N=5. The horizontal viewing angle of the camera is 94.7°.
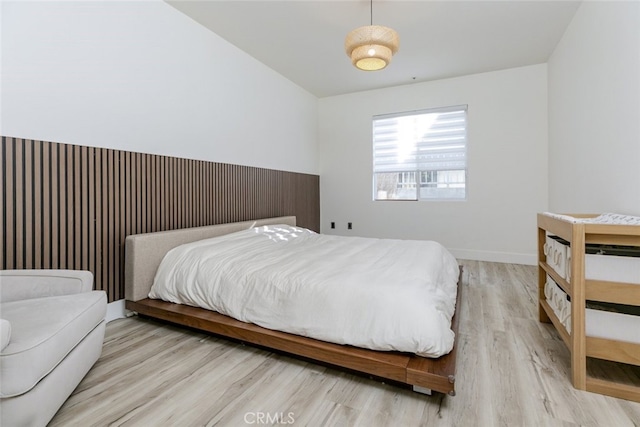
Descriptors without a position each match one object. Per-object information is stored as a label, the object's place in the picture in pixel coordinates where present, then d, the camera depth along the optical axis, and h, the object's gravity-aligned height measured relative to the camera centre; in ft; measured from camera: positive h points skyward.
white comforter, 4.95 -1.51
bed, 4.61 -2.39
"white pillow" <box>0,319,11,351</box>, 3.48 -1.44
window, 15.26 +3.21
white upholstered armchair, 3.59 -1.73
